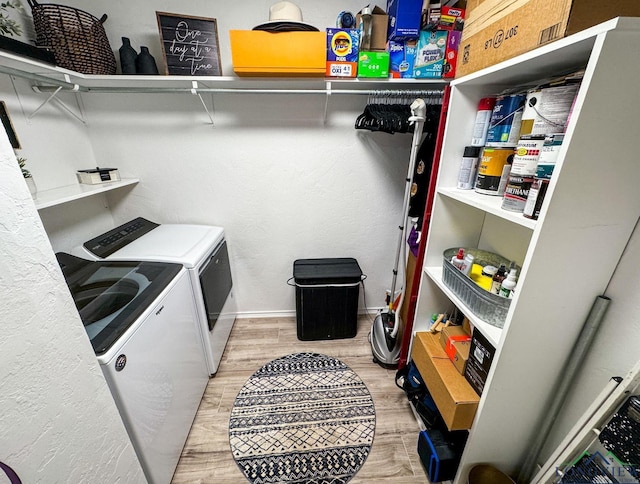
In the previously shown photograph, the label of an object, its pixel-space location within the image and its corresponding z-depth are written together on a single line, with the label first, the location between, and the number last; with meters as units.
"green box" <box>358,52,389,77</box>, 1.40
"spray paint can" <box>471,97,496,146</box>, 1.03
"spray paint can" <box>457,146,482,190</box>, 1.10
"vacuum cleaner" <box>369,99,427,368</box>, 1.66
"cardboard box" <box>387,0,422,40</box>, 1.30
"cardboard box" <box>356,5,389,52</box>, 1.39
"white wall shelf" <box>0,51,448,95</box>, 1.39
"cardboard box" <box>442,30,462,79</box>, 1.36
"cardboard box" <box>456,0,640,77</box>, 0.61
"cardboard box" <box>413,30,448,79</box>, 1.37
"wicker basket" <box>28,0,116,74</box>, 1.30
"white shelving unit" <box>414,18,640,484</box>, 0.60
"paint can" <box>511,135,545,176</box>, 0.77
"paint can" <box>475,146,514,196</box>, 0.96
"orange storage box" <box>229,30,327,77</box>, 1.32
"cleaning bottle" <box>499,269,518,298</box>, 0.91
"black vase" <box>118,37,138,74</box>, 1.48
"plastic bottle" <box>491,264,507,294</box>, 0.98
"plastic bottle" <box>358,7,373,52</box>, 1.35
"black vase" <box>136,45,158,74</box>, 1.49
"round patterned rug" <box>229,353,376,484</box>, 1.31
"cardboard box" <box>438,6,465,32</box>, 1.31
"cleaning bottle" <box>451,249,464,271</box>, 1.15
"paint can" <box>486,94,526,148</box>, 0.91
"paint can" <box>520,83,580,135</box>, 0.71
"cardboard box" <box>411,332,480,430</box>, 0.98
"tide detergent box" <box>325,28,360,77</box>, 1.37
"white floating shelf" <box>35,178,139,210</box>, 1.21
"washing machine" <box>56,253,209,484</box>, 0.92
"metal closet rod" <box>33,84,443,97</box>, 1.48
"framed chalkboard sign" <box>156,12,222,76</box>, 1.42
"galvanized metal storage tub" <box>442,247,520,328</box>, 0.93
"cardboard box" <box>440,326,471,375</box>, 1.09
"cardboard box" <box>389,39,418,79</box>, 1.40
